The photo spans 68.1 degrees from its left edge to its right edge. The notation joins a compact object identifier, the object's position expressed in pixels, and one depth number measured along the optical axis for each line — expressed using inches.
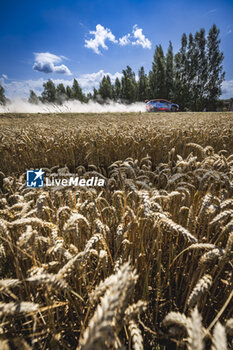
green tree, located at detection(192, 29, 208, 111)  1326.3
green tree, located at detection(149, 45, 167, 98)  1364.4
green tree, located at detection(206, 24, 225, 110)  1305.5
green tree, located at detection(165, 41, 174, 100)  1376.4
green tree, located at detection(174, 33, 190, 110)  1353.3
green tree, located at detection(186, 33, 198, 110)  1337.4
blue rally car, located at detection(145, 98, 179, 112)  1053.2
